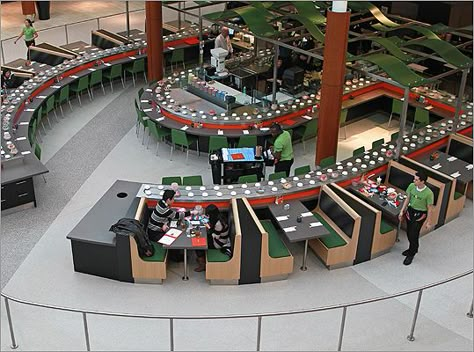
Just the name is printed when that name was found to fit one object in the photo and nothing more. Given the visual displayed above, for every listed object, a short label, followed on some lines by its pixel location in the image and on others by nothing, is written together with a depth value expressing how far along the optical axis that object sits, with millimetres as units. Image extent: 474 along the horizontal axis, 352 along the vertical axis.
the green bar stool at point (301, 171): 10646
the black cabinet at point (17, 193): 10688
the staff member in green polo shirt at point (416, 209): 9273
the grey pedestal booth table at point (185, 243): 8859
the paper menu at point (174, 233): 9094
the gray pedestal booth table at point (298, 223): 9148
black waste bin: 22641
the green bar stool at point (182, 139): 12500
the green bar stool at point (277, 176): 10546
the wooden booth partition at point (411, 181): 10398
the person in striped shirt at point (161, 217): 9164
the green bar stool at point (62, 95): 14609
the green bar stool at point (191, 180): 10422
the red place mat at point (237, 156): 11547
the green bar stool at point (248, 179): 10430
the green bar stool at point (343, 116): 13570
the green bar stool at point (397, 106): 13727
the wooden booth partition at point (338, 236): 9438
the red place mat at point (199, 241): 8898
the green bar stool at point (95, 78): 15578
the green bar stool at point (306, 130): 13156
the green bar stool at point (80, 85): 15219
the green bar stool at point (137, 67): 16562
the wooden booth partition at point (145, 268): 8969
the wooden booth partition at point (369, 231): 9461
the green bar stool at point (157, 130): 12961
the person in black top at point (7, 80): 14129
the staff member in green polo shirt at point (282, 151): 11344
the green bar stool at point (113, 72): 16062
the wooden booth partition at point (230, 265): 8914
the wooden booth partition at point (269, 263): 8977
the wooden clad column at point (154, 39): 15216
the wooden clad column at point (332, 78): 10742
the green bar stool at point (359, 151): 11375
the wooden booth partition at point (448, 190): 10469
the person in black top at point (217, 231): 9094
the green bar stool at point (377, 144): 11641
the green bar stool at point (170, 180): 10375
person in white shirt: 15688
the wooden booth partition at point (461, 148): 11716
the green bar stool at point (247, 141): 12266
